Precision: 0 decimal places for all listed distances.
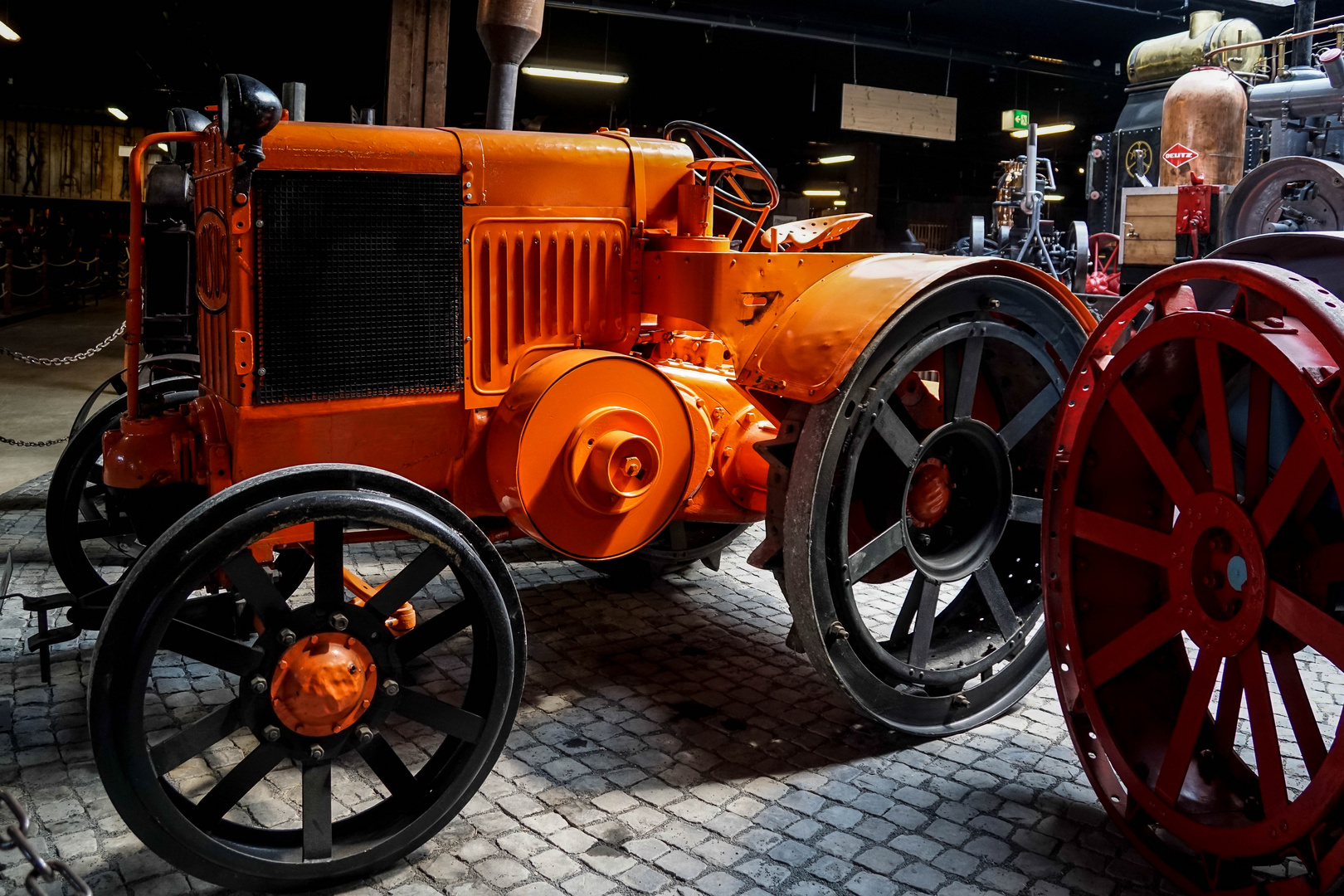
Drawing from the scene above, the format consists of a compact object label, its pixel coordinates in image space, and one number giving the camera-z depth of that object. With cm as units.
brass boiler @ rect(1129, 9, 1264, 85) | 1376
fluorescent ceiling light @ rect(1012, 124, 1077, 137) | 1794
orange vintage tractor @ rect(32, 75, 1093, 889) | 240
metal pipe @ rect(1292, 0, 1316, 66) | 1170
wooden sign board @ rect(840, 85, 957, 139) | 1425
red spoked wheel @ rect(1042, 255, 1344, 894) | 217
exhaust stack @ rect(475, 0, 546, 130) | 392
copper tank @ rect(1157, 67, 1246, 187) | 1126
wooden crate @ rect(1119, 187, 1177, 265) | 1048
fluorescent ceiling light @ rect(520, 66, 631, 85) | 1448
